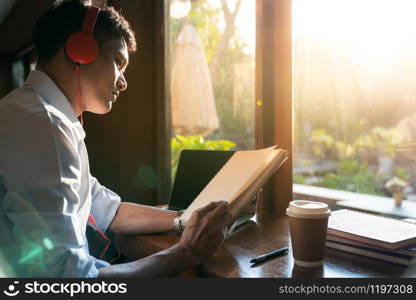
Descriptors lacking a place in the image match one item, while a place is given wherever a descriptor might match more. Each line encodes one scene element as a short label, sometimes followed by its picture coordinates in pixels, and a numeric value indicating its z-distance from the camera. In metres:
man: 0.70
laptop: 1.26
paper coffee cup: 0.75
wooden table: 0.74
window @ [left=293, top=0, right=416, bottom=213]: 1.21
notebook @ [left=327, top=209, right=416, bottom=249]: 0.75
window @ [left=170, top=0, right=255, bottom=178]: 1.74
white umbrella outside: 2.16
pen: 0.81
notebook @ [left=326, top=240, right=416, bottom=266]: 0.75
